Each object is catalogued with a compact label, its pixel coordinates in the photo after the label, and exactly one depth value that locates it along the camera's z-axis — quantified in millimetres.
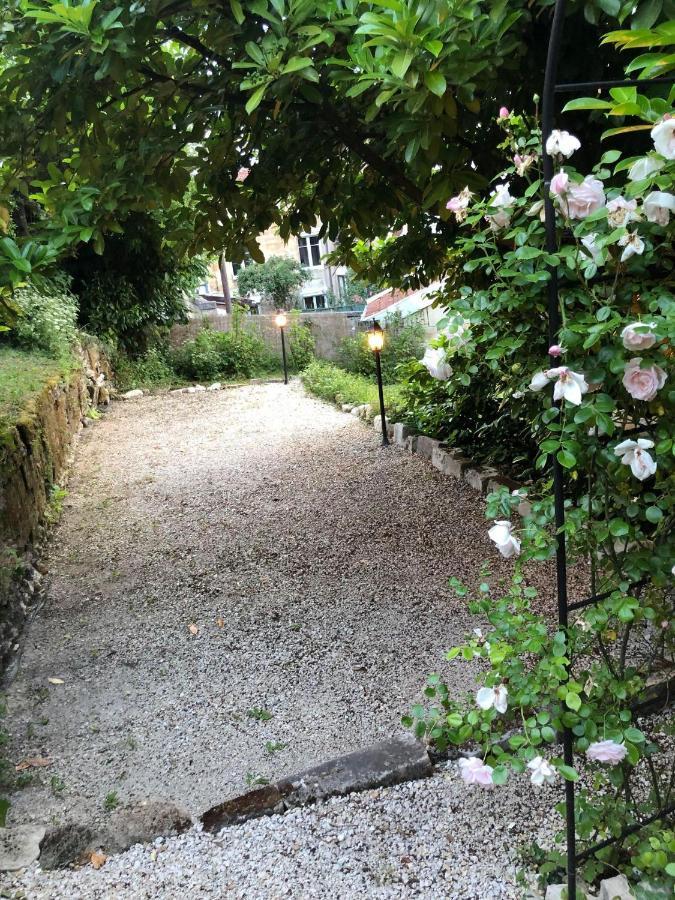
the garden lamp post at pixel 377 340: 6648
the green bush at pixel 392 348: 12641
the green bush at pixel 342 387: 8652
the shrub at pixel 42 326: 7863
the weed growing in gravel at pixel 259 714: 2779
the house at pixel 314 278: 28125
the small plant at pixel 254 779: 2399
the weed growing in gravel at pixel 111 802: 2299
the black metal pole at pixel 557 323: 1261
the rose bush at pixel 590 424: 1167
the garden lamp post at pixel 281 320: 12250
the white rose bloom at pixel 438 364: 1437
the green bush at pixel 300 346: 14172
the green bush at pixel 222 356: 13281
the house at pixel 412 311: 12793
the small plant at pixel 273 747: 2572
